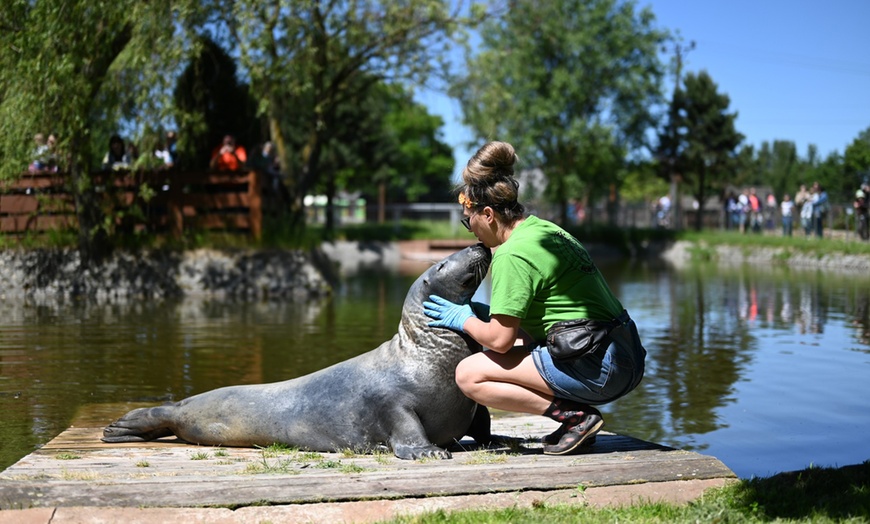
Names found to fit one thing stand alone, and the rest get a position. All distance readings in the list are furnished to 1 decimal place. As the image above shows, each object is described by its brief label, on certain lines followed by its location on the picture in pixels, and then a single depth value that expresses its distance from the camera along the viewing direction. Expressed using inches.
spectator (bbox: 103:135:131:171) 730.8
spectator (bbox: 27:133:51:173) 655.8
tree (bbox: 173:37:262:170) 741.3
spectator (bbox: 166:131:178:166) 744.3
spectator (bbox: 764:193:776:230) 1603.1
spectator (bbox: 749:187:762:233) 1555.1
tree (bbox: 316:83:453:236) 1739.7
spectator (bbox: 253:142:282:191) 837.2
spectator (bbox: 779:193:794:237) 1379.2
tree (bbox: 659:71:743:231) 2112.5
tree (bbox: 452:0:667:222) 1750.7
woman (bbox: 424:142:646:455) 198.4
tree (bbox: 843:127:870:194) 1878.7
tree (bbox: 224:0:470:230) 767.1
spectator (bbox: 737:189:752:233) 1552.7
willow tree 631.8
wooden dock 177.0
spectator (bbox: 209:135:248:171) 760.3
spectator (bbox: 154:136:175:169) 720.5
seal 217.6
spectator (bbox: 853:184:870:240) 1208.2
